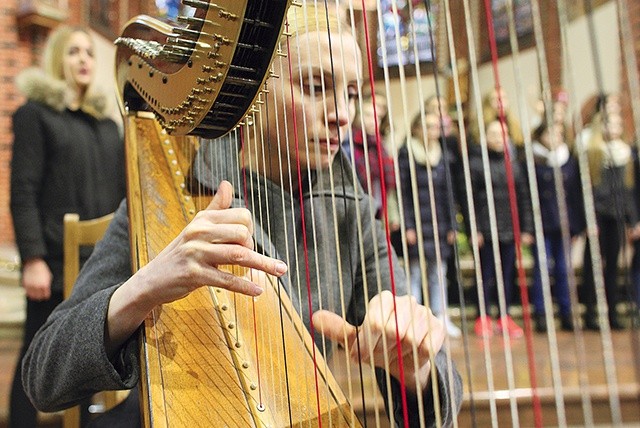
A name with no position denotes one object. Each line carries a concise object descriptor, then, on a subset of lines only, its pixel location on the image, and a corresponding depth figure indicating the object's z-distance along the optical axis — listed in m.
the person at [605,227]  2.78
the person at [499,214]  2.89
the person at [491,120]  2.97
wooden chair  1.19
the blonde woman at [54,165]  1.55
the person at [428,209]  2.55
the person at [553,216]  3.08
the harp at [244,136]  0.31
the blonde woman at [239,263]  0.59
